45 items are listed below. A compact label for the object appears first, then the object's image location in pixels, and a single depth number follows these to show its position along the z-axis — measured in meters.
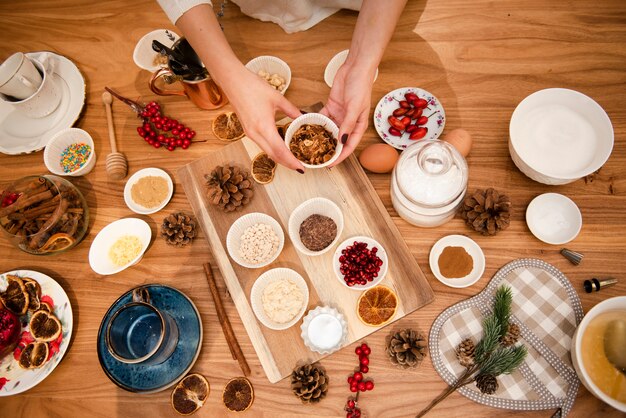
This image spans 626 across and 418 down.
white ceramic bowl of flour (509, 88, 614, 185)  1.17
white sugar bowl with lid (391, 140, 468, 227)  1.08
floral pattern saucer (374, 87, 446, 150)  1.30
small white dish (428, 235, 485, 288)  1.17
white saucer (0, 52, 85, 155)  1.46
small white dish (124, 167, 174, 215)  1.33
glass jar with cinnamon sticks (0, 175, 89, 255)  1.23
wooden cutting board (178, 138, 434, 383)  1.16
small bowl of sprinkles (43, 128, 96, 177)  1.39
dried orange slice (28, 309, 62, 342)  1.23
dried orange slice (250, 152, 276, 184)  1.32
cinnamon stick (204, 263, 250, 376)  1.17
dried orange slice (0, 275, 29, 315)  1.27
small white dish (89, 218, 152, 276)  1.28
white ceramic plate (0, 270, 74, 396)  1.20
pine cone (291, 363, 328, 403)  1.10
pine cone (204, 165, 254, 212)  1.28
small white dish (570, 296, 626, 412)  0.96
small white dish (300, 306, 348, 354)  1.14
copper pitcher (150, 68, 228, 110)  1.27
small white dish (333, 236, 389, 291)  1.15
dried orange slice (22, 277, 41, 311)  1.28
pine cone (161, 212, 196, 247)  1.28
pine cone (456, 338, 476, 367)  1.09
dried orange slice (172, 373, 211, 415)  1.15
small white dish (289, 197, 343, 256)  1.17
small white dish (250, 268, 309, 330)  1.13
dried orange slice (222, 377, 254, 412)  1.14
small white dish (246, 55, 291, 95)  1.39
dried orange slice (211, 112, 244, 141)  1.40
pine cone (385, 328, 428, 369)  1.10
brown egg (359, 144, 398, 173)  1.25
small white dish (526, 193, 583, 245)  1.18
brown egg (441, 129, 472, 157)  1.22
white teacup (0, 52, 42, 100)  1.28
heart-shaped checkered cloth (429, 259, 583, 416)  1.07
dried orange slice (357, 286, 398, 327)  1.16
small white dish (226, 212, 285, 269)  1.20
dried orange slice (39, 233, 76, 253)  1.25
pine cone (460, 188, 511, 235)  1.16
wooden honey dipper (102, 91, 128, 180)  1.38
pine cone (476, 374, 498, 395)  1.06
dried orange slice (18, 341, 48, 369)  1.22
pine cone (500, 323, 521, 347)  1.10
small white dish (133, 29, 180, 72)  1.42
